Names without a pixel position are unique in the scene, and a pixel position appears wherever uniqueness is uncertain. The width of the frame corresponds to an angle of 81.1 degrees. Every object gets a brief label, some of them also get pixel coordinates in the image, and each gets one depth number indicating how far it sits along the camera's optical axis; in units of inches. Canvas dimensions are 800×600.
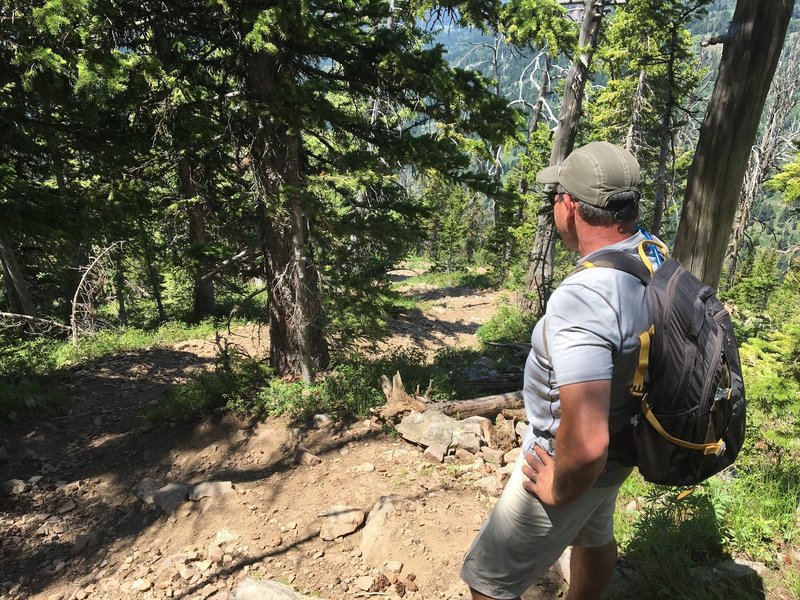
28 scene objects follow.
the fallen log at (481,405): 236.8
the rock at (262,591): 129.7
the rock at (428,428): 210.8
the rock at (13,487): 217.9
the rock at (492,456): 197.0
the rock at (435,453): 202.5
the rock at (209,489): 195.0
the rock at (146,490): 203.6
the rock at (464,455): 199.8
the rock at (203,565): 158.7
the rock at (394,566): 143.3
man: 62.6
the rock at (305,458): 215.6
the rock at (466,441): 205.3
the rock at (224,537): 169.5
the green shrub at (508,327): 455.8
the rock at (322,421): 243.3
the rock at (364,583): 139.3
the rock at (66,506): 209.9
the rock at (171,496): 193.8
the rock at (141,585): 154.7
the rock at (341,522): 163.5
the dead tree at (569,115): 417.4
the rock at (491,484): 175.6
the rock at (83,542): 184.1
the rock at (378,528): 153.1
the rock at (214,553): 162.1
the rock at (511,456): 196.6
